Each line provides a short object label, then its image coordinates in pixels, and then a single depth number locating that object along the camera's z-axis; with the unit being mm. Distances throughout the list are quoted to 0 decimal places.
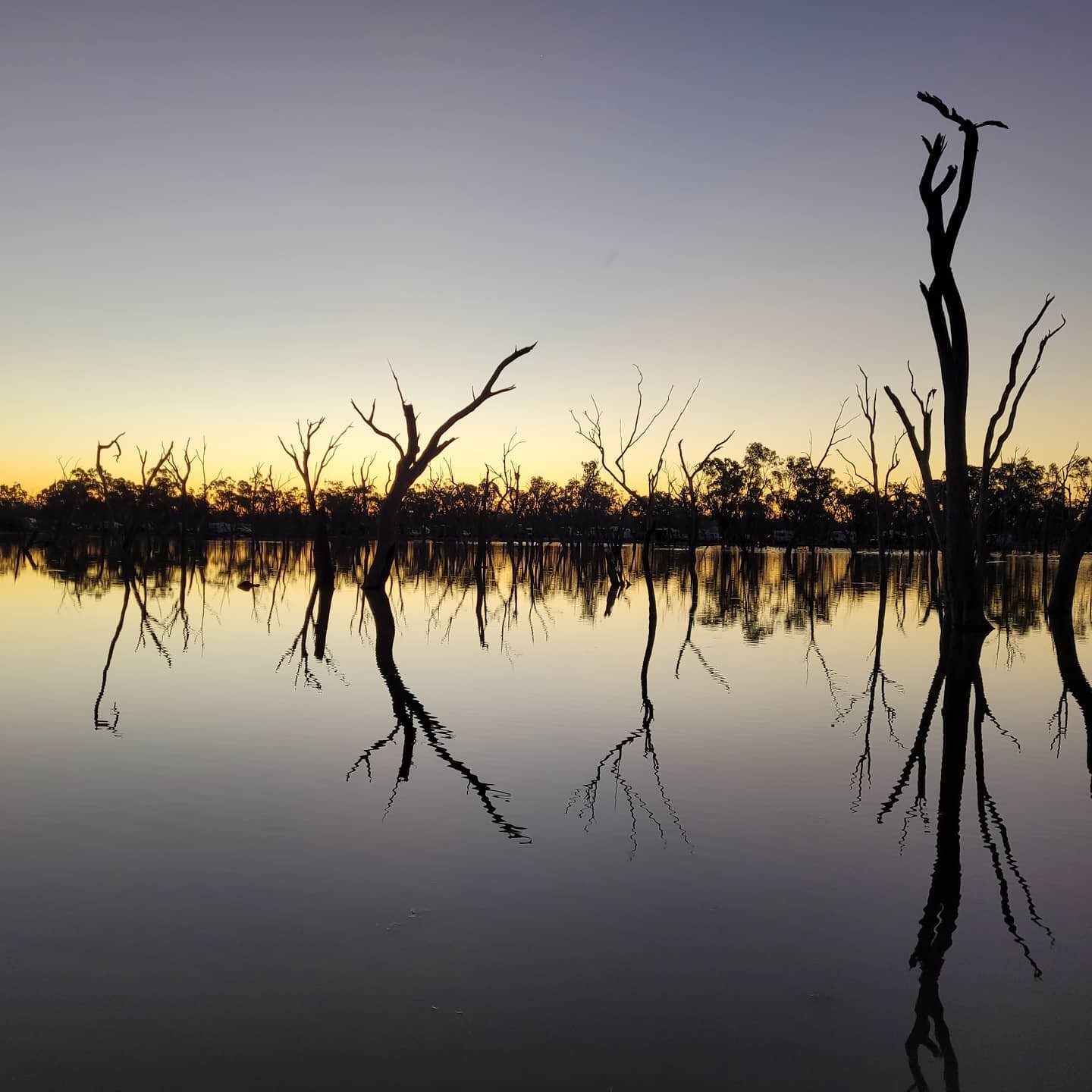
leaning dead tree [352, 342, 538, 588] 19625
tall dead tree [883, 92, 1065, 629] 15352
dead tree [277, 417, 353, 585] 24969
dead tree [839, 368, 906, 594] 27027
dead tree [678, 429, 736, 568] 34156
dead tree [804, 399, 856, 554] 36875
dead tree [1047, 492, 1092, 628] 15703
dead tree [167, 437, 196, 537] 48497
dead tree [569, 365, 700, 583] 33266
